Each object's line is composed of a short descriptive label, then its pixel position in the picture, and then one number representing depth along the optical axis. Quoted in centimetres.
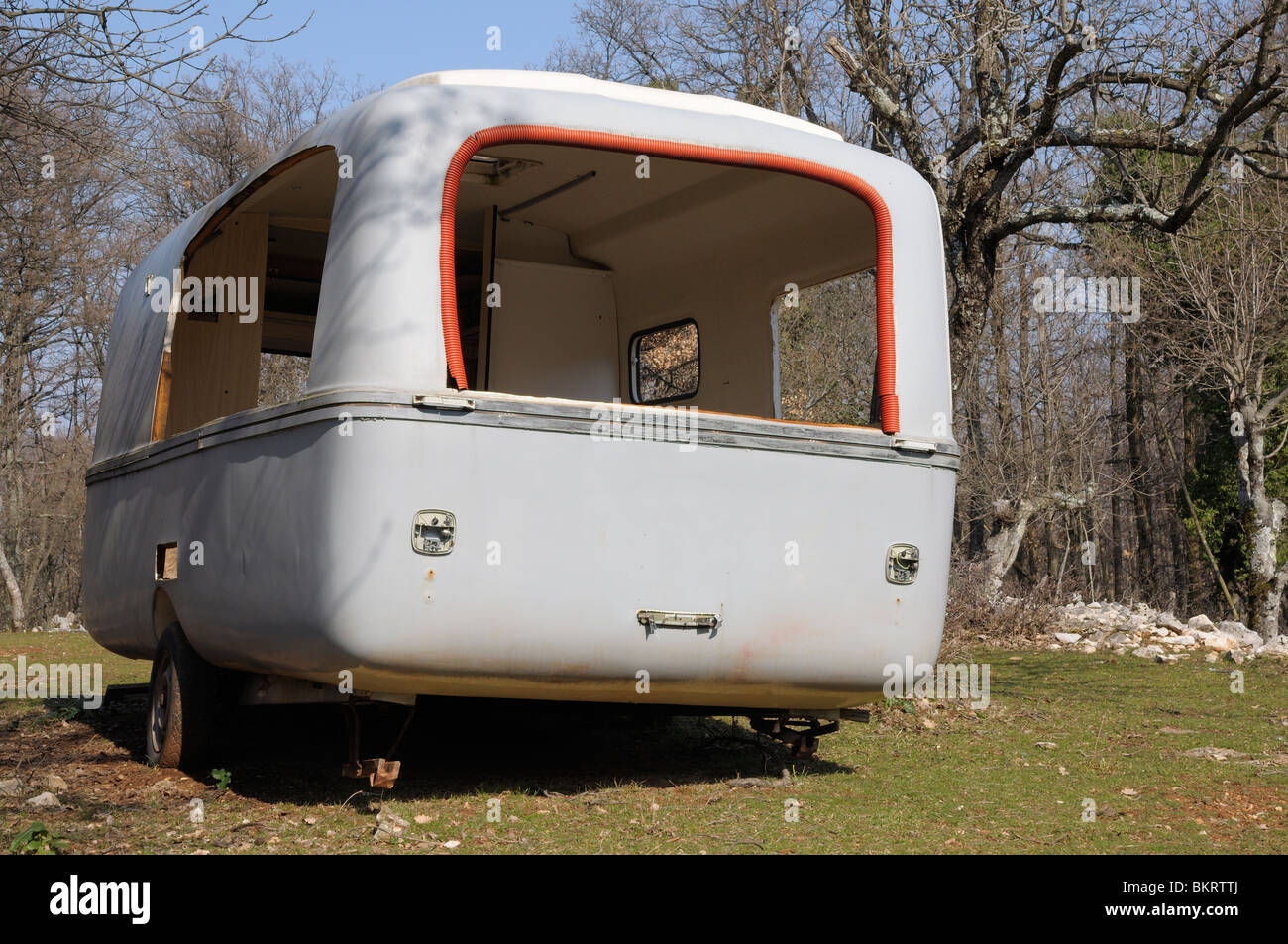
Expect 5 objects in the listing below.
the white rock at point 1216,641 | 1450
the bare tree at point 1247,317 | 1816
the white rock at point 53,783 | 625
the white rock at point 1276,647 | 1455
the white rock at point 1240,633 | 1527
